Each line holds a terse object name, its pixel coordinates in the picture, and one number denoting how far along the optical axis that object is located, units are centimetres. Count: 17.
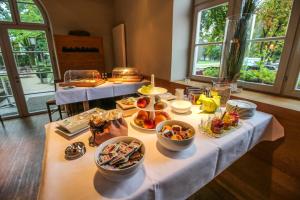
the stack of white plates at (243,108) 103
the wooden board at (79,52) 301
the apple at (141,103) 86
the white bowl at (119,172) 49
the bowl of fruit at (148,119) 89
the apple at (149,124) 88
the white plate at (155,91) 83
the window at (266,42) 122
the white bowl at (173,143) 65
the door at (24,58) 266
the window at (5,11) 258
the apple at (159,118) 92
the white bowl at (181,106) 110
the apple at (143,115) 93
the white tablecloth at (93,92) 192
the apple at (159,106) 90
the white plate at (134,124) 87
